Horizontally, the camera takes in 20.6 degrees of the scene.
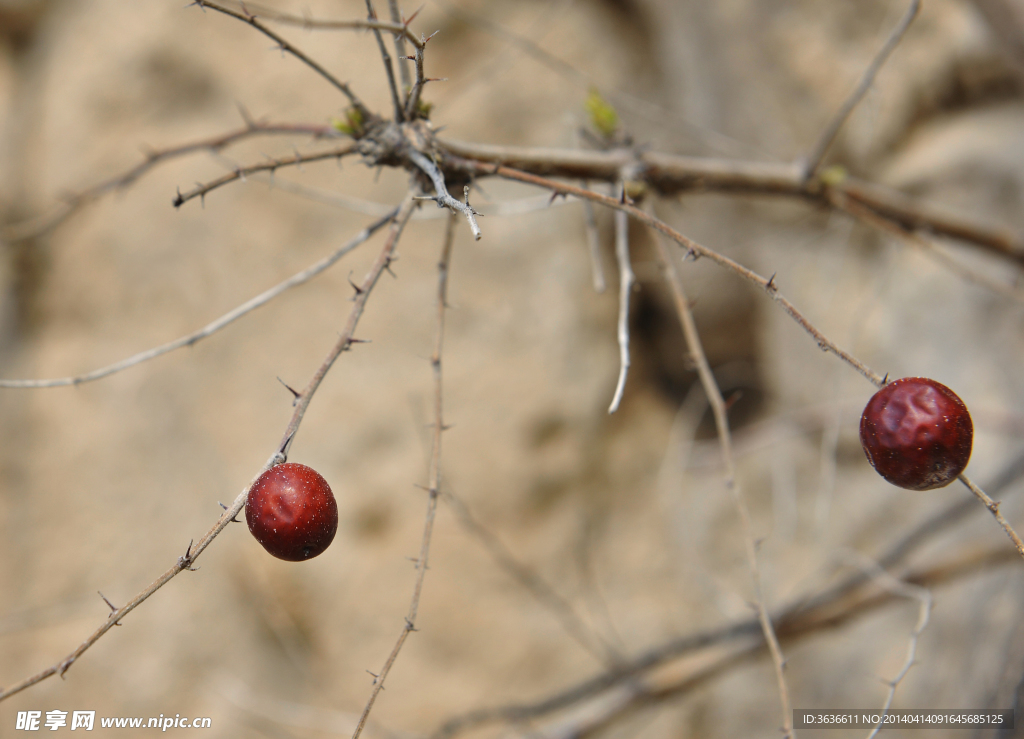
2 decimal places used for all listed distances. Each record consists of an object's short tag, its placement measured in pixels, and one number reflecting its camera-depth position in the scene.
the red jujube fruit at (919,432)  0.43
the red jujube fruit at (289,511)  0.43
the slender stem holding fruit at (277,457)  0.42
